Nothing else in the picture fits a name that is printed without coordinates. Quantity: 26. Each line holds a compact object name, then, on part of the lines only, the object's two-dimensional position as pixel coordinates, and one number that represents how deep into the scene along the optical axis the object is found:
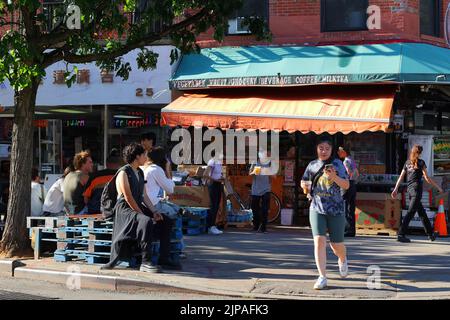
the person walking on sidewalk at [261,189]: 14.48
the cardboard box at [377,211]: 14.25
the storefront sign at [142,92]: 16.70
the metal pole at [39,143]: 18.92
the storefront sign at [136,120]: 17.31
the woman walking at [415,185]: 12.80
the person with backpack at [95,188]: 11.24
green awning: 13.85
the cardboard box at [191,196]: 15.18
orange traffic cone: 13.89
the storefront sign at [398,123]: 15.16
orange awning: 13.64
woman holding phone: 8.43
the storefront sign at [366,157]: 15.47
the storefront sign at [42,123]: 18.64
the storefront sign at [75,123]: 18.34
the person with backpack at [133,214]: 9.20
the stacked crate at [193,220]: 13.91
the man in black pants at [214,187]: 14.23
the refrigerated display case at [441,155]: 15.70
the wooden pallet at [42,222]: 10.59
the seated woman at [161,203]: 9.60
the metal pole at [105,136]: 17.55
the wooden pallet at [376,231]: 14.25
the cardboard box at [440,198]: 14.83
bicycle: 15.85
